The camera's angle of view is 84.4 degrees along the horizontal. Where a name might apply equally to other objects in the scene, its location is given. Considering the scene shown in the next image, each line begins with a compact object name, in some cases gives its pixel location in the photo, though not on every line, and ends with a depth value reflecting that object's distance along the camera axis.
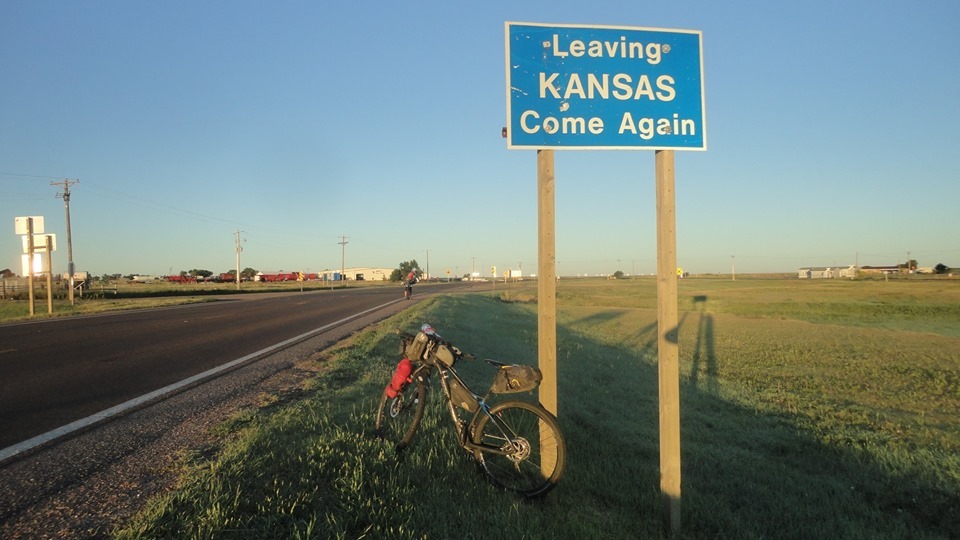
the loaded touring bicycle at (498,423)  3.84
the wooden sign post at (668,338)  3.90
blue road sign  3.96
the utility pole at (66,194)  43.99
